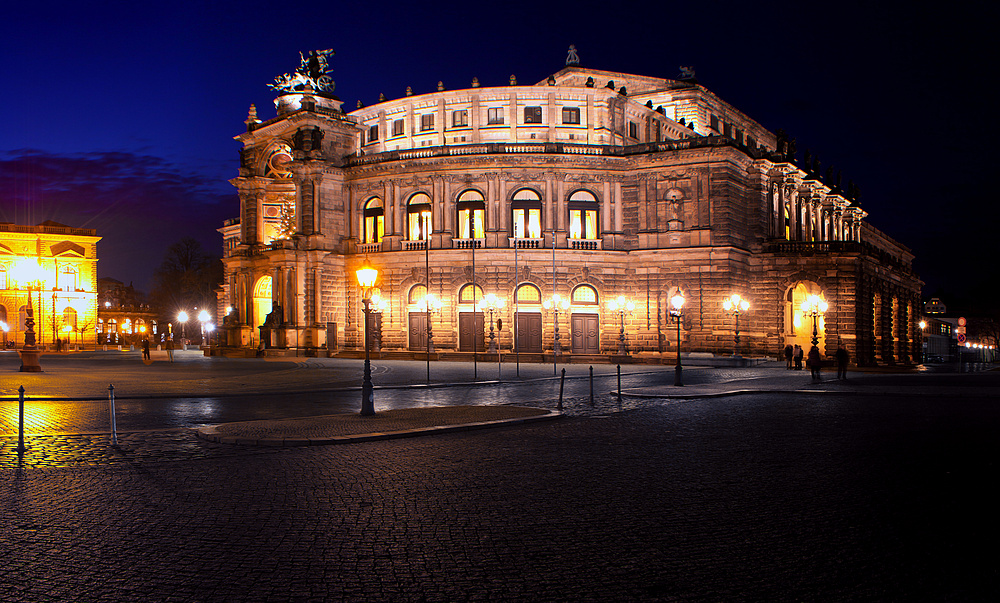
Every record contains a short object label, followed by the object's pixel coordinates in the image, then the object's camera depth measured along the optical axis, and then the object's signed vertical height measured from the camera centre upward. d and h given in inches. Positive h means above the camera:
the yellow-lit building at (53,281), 3338.3 +200.0
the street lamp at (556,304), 1948.8 +39.7
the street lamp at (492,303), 2003.0 +44.5
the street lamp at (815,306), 1702.8 +24.1
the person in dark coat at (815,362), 1136.8 -70.3
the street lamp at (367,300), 649.0 +21.0
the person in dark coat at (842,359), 1203.1 -69.2
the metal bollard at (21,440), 466.7 -73.1
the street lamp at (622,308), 1932.8 +27.7
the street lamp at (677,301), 1140.5 +26.1
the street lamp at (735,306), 1811.5 +28.5
